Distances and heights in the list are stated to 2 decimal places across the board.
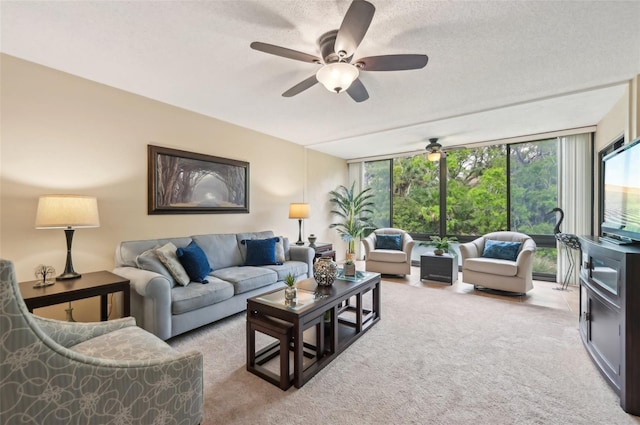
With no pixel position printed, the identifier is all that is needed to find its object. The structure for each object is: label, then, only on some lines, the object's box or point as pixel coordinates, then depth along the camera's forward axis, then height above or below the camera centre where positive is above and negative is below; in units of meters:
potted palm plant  6.20 +0.01
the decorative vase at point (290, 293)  2.14 -0.65
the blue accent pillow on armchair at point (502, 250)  4.01 -0.57
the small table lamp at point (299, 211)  4.64 +0.02
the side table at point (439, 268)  4.43 -0.92
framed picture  3.22 +0.39
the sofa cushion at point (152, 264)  2.62 -0.50
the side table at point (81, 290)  1.94 -0.60
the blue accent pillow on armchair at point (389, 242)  5.02 -0.55
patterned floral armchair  0.85 -0.67
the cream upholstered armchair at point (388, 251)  4.70 -0.70
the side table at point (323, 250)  4.67 -0.68
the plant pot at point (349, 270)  2.91 -0.62
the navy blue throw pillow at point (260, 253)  3.64 -0.55
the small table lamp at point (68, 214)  2.14 -0.01
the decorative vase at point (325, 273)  2.55 -0.57
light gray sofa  2.32 -0.75
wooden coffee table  1.89 -0.83
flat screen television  1.96 +0.15
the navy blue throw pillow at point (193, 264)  2.85 -0.55
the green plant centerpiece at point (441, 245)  4.62 -0.56
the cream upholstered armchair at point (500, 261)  3.67 -0.71
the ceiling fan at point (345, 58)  1.61 +1.09
